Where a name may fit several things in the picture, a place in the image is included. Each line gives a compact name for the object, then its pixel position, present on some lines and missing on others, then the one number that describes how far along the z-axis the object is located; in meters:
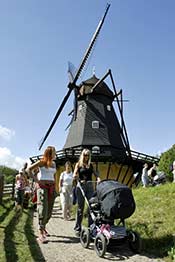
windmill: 14.59
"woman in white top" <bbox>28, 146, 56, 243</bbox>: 3.79
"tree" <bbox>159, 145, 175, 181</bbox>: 10.65
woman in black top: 4.05
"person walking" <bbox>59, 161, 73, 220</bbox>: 5.84
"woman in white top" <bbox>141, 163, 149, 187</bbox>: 9.94
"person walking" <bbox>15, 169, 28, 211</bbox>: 6.84
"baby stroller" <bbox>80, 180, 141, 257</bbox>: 3.27
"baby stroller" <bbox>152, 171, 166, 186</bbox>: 9.00
